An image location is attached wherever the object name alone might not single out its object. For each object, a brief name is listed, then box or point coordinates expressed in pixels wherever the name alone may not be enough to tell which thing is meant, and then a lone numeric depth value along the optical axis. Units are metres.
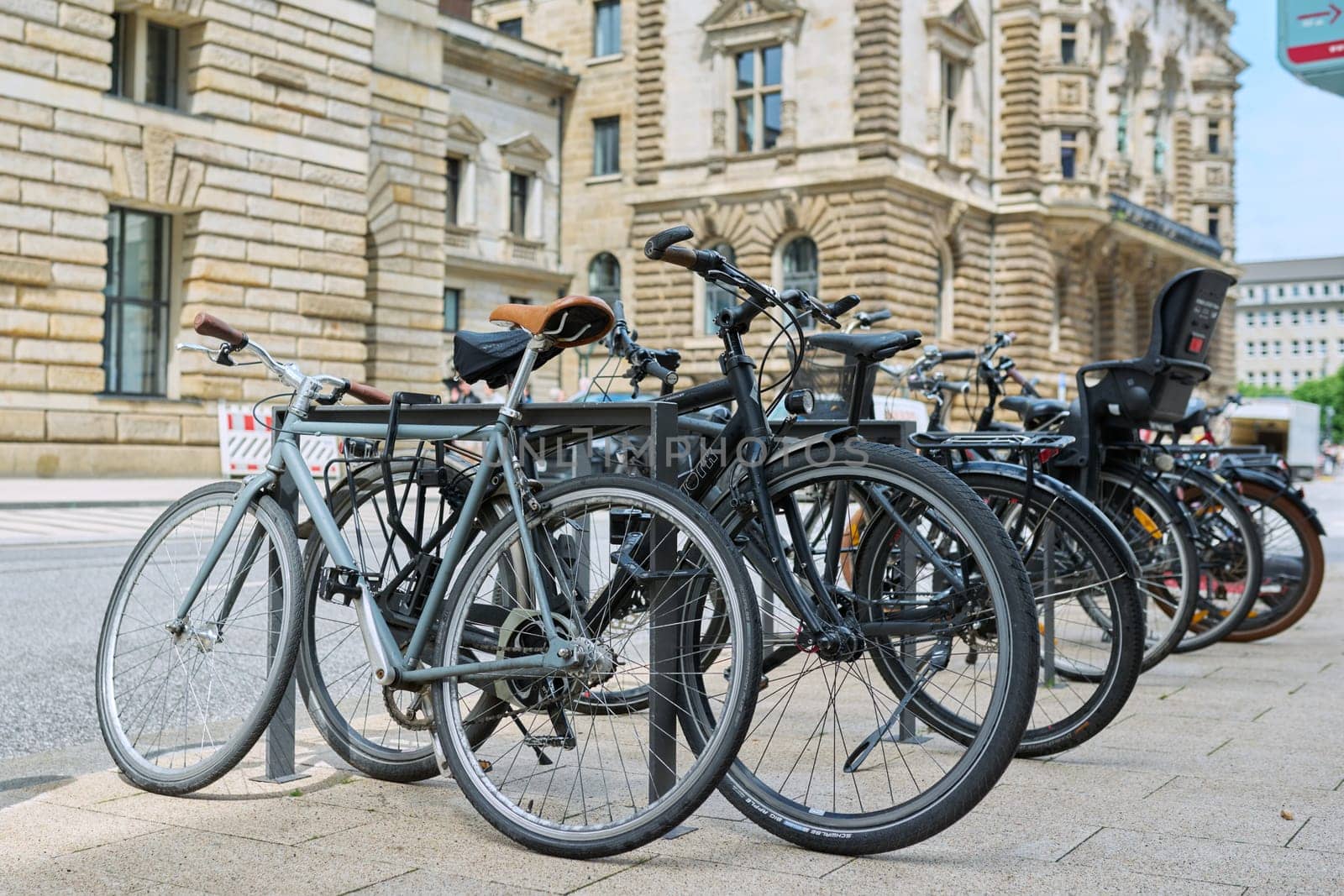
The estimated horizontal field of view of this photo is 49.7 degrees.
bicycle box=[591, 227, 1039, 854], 2.96
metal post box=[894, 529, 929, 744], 3.50
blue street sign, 7.79
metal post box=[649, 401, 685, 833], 3.18
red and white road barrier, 19.59
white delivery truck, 54.16
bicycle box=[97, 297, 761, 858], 3.12
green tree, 118.25
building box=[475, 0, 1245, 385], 35.00
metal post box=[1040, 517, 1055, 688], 4.43
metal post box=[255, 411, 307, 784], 3.78
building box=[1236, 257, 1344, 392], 134.50
